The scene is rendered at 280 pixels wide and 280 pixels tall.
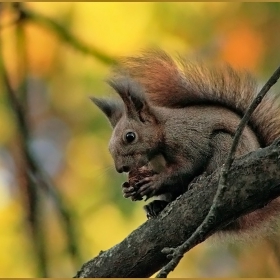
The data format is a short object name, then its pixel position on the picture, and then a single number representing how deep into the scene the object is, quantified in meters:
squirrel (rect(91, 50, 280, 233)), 5.73
